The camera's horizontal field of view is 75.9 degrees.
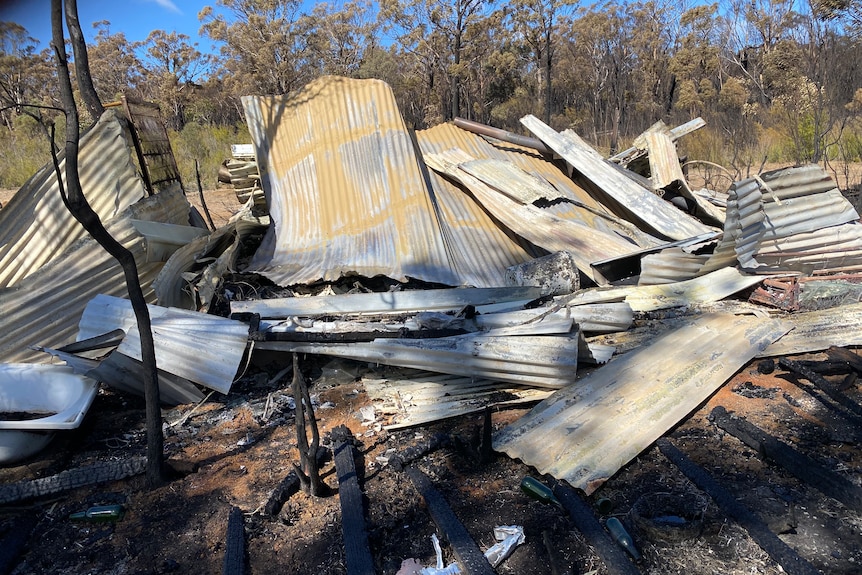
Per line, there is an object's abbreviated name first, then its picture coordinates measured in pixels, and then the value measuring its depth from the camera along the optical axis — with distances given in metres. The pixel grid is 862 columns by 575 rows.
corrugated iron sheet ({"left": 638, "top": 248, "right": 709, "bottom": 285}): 4.64
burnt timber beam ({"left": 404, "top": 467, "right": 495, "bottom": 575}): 2.14
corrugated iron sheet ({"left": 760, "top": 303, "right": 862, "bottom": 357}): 3.68
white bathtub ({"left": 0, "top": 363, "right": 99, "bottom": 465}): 3.42
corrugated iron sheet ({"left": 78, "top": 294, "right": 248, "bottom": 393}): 3.52
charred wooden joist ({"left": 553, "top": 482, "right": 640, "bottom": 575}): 2.09
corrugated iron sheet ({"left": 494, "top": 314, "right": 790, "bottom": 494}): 2.76
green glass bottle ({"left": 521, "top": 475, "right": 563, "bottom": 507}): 2.50
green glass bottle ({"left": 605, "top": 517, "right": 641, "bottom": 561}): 2.15
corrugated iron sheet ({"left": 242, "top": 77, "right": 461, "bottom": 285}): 4.73
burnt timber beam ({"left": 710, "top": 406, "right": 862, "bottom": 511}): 2.35
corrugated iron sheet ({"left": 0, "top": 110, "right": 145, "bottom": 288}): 4.49
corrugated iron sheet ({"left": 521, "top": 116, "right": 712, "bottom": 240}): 5.63
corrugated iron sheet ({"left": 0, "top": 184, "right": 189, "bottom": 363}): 4.16
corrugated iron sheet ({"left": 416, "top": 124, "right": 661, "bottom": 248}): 5.70
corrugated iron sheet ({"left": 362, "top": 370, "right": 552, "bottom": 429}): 3.34
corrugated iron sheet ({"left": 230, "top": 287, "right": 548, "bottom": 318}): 4.02
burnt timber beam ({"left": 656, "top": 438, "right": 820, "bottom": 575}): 2.02
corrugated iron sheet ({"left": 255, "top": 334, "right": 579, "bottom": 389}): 3.34
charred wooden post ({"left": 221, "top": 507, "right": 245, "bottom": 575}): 2.23
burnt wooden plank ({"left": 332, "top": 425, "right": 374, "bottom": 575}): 2.20
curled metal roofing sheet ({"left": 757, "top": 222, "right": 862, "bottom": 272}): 4.14
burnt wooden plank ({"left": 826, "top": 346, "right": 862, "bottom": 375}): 3.36
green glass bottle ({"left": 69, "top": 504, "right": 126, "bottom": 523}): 2.63
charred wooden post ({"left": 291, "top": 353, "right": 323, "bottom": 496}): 2.60
